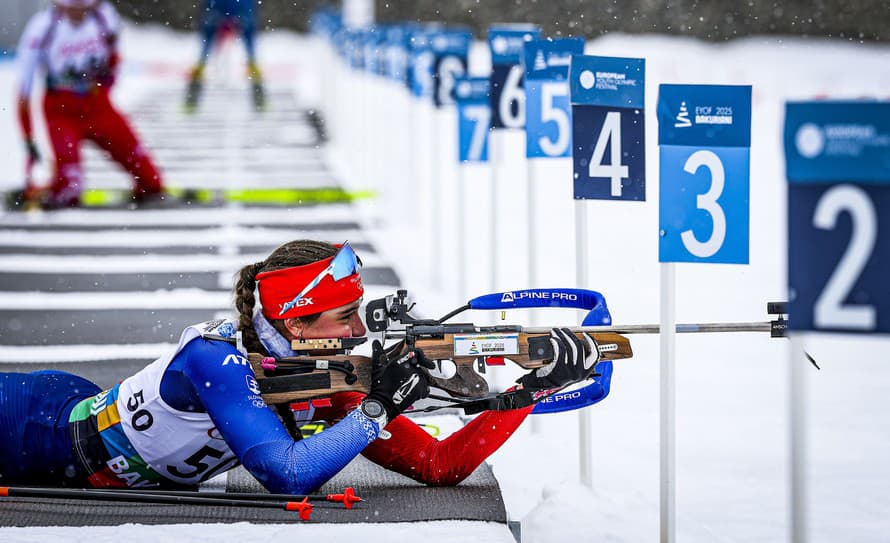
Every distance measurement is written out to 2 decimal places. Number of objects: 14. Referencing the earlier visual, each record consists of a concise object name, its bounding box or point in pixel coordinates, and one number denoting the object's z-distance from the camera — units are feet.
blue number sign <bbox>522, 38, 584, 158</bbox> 36.63
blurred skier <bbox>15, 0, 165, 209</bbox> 77.30
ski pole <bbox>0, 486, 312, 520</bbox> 25.54
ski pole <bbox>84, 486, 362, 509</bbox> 25.60
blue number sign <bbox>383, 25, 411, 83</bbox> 79.56
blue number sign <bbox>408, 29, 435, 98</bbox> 70.08
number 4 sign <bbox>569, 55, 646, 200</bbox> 29.40
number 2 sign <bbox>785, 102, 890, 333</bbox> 18.19
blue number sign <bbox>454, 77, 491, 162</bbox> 54.80
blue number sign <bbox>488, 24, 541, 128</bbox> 45.83
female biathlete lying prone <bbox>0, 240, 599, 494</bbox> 24.18
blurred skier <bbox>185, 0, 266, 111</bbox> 144.15
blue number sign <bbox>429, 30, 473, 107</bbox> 59.57
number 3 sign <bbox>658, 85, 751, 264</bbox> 24.95
